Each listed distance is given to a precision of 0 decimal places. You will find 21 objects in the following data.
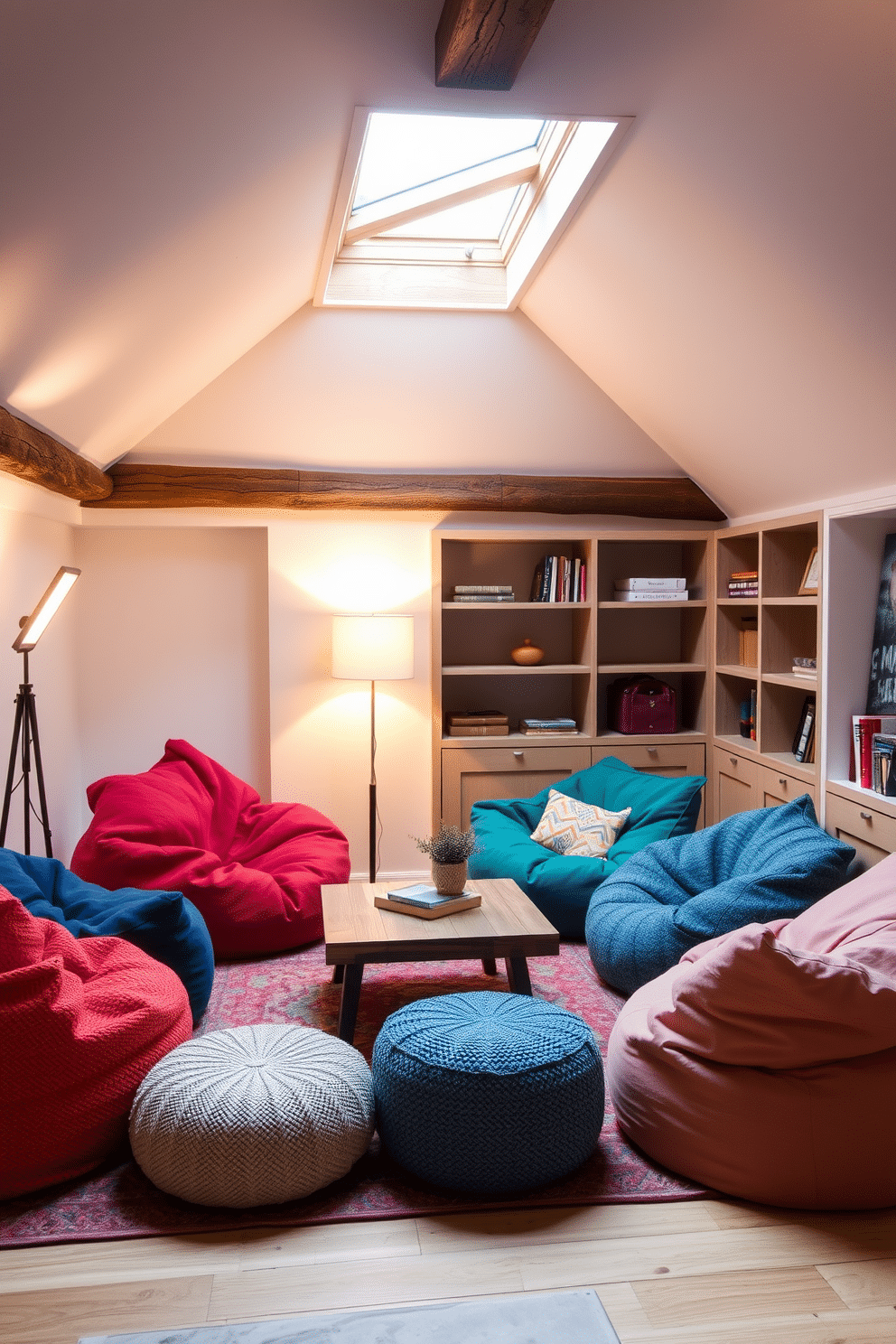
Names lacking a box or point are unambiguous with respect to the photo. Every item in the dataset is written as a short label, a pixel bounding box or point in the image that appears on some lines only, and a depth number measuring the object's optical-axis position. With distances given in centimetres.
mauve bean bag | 238
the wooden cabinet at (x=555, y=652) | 530
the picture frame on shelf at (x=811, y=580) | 449
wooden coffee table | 324
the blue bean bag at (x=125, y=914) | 321
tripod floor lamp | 383
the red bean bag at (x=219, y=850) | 405
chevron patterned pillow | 459
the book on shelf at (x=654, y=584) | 537
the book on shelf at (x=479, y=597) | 530
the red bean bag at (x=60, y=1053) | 245
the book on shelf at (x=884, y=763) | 386
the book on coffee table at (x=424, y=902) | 350
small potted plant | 360
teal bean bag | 424
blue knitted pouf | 245
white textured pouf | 238
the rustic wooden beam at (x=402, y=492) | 512
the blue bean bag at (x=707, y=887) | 346
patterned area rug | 237
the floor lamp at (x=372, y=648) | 493
